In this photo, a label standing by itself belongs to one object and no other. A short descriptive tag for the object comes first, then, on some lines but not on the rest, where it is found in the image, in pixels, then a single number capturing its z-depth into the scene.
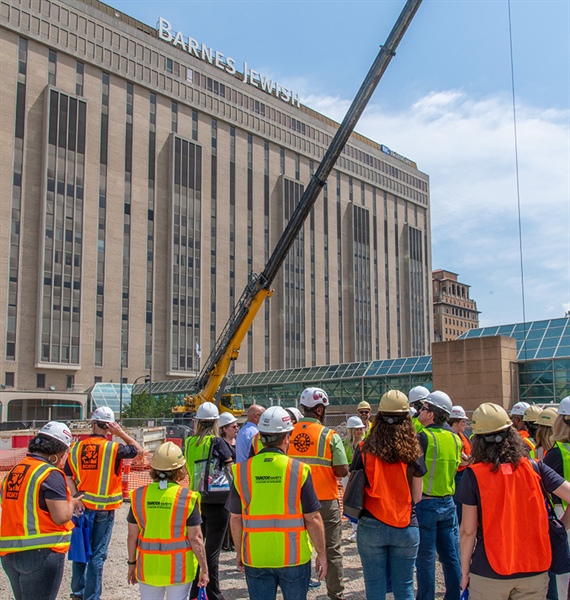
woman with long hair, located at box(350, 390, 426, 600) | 4.47
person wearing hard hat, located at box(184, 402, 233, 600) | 6.20
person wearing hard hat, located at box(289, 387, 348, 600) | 5.63
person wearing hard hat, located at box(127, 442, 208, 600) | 4.49
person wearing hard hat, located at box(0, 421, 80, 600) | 4.55
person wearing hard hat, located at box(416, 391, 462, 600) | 5.56
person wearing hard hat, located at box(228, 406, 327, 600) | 4.12
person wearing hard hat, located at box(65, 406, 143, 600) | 6.05
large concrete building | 57.50
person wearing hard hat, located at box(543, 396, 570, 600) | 4.54
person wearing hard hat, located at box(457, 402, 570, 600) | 3.56
